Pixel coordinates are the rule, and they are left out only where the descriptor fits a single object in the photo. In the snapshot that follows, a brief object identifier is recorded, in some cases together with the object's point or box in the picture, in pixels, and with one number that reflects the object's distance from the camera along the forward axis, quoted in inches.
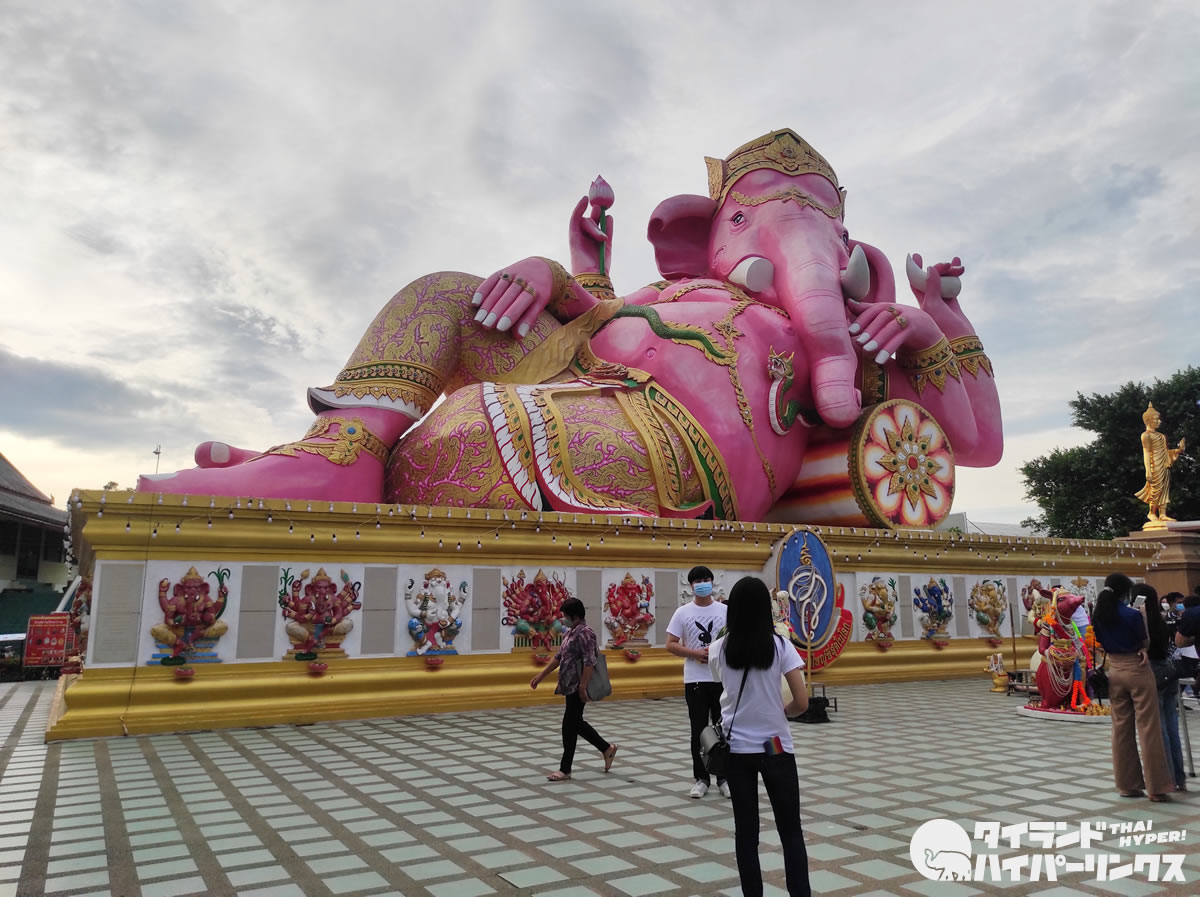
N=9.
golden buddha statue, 647.8
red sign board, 468.1
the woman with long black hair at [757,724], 104.4
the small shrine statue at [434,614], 299.9
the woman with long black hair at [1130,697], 173.3
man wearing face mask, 181.2
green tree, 1000.9
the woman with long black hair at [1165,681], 182.2
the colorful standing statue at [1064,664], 299.7
